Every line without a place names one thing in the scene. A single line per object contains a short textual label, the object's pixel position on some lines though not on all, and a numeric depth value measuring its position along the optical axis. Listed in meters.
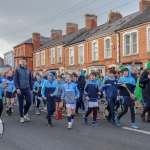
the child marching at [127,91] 9.46
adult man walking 10.63
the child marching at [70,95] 9.67
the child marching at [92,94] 10.11
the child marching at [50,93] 10.07
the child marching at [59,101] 11.87
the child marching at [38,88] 13.80
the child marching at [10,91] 13.33
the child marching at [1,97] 8.27
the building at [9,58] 65.49
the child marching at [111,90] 10.24
